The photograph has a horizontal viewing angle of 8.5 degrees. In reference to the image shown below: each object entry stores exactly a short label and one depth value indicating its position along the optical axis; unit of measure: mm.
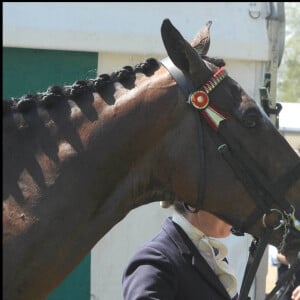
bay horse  5551
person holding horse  5851
